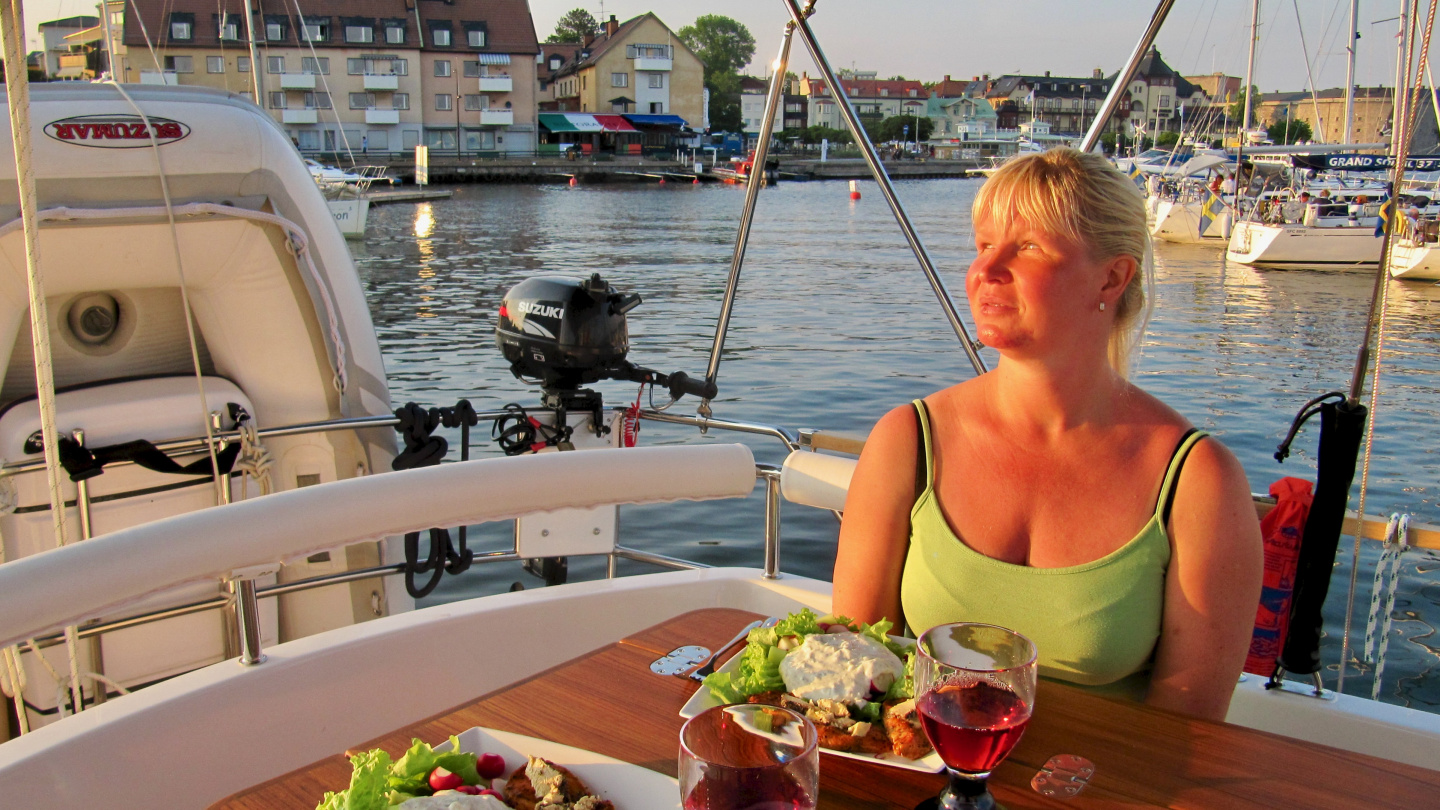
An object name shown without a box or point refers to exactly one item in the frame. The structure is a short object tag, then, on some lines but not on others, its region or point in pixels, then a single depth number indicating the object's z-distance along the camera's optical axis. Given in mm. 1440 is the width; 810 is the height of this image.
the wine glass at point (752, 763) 822
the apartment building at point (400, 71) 47281
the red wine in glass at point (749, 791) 820
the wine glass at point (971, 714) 944
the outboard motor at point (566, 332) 3057
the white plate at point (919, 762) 1062
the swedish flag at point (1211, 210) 25938
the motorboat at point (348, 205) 23188
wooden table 1045
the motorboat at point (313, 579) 1476
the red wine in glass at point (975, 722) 942
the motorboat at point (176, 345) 2543
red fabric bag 1997
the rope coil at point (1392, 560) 1828
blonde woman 1484
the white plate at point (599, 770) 1025
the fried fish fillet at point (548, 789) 983
